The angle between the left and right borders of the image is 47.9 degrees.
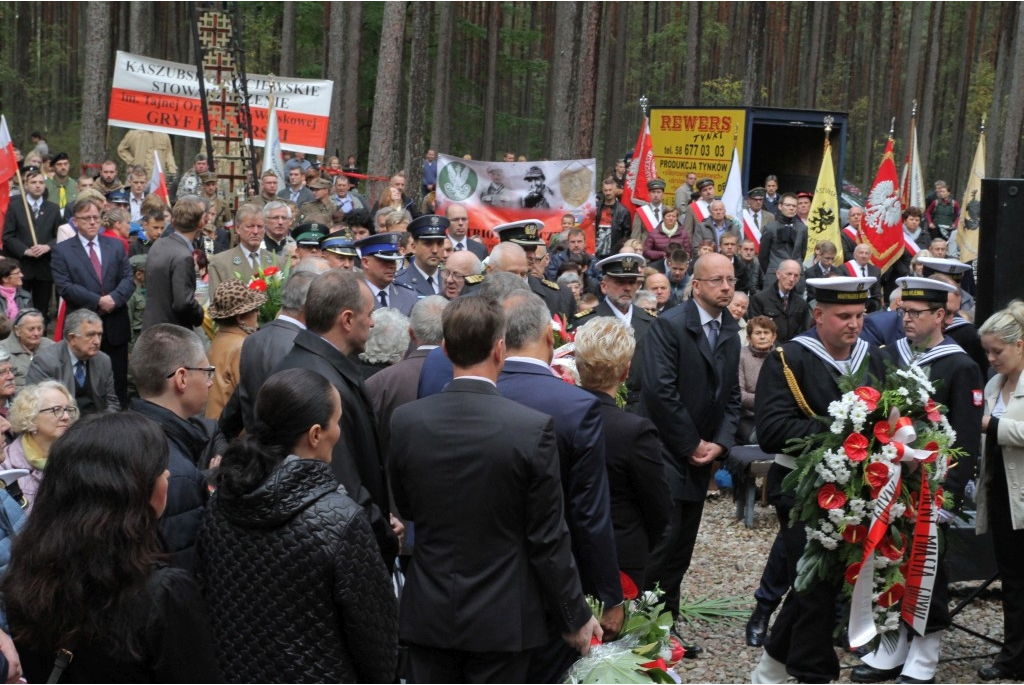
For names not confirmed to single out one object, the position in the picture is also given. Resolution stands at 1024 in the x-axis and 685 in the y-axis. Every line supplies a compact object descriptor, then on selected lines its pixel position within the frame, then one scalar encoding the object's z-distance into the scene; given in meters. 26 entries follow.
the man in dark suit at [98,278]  9.93
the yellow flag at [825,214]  16.02
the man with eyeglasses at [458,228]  10.41
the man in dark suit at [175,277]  8.36
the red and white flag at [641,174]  17.56
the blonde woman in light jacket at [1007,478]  5.87
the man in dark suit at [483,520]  3.67
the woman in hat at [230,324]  6.16
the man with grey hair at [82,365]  7.91
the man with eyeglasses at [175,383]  3.74
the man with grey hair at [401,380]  5.16
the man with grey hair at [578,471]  4.01
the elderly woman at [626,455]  4.50
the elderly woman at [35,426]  5.30
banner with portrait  15.76
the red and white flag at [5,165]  10.39
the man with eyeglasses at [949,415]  5.78
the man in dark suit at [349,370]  4.21
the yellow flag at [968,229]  17.86
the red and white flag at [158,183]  15.13
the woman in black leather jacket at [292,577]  3.01
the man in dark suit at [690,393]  6.22
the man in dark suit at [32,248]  12.13
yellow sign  19.12
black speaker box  6.71
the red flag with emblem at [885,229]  15.46
